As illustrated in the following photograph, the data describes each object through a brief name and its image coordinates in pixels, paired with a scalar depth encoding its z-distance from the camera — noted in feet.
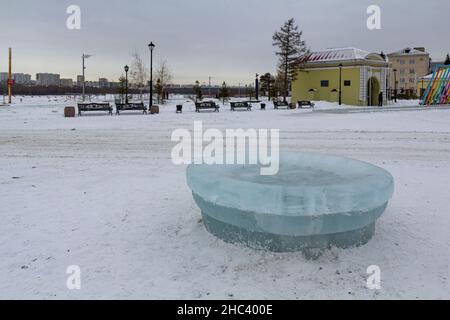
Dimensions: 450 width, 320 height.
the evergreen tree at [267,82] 224.12
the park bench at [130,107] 92.02
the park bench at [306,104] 129.59
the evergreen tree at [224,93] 188.93
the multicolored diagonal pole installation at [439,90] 141.90
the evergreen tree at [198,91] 186.91
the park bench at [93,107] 87.56
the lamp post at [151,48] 98.84
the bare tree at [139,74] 198.90
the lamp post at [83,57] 156.04
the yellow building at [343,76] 151.33
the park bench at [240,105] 111.92
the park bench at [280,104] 124.18
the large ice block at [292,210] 13.97
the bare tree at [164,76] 197.86
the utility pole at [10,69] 136.61
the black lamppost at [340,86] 149.41
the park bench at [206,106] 105.91
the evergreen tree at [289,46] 169.58
